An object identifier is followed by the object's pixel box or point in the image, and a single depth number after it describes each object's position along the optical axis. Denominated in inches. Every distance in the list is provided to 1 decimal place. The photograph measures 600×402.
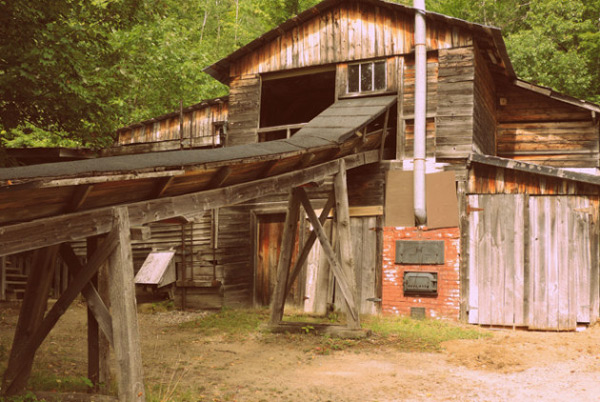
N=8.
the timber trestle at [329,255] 407.5
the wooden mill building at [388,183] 419.5
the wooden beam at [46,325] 233.5
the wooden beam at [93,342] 259.6
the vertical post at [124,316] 225.8
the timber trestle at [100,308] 227.3
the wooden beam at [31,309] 247.1
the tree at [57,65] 395.5
